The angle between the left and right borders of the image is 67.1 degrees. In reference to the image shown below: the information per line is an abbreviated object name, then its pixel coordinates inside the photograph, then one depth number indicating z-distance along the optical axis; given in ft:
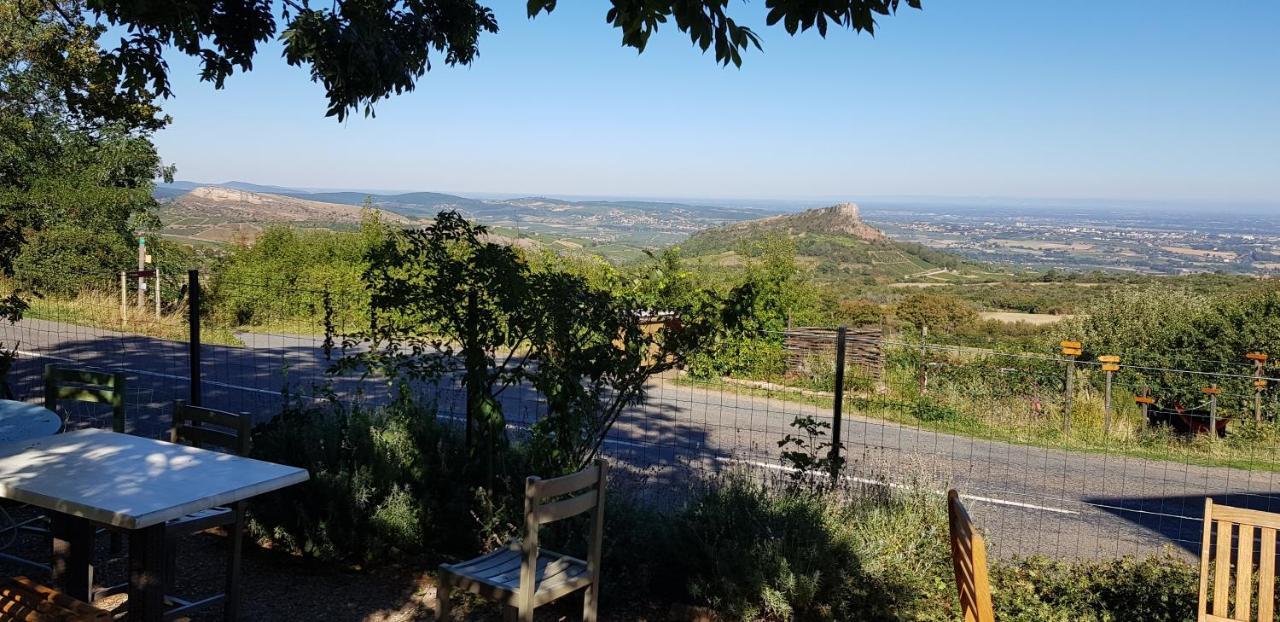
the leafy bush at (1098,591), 14.99
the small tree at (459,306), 17.65
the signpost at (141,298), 52.65
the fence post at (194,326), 22.97
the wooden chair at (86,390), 17.56
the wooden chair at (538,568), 12.34
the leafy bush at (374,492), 17.21
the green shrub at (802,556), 14.97
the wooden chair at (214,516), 14.46
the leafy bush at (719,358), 18.70
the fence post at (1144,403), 37.53
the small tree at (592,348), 17.42
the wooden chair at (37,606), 9.73
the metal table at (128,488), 11.71
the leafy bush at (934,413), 41.52
